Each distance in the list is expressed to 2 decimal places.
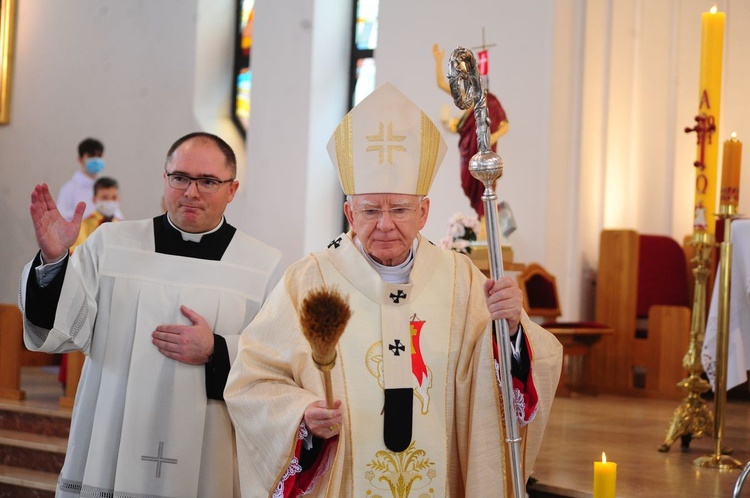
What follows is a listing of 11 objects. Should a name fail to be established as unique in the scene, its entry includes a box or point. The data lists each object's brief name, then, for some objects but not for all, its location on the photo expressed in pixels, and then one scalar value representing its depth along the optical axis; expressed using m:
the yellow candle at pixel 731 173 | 5.04
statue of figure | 8.05
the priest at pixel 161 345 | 3.52
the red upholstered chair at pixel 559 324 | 8.46
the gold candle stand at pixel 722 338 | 5.05
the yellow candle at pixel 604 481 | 2.09
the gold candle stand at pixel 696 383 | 5.41
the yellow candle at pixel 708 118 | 5.26
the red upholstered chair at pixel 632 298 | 8.91
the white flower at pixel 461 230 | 6.61
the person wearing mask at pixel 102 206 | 8.79
